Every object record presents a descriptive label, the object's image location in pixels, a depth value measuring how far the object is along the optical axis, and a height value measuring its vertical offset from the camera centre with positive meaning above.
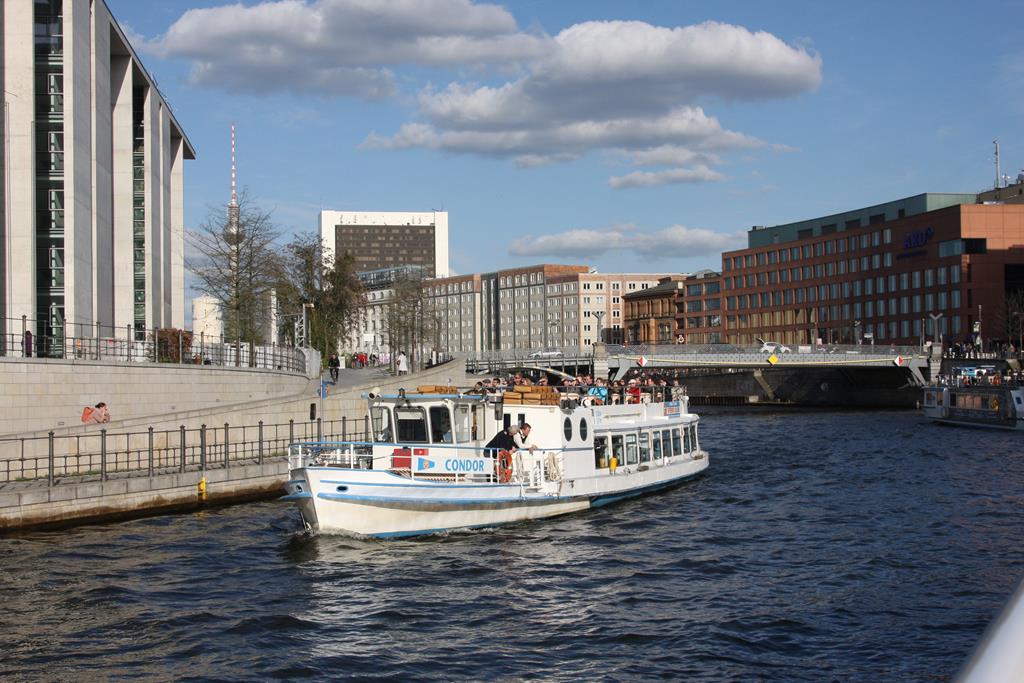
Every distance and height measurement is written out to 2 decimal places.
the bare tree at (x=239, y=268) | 56.50 +5.24
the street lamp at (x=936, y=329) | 120.02 +2.55
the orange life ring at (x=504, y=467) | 30.81 -3.02
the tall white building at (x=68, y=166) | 44.78 +9.13
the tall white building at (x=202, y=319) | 131.11 +5.90
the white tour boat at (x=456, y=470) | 28.02 -3.03
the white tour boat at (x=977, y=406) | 72.06 -3.87
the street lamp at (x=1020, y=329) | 108.76 +2.17
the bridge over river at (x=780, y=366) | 105.19 -1.07
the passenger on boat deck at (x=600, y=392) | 39.45 -1.25
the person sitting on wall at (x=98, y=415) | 35.75 -1.61
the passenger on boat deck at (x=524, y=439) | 30.86 -2.34
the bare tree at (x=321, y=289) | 81.94 +5.83
